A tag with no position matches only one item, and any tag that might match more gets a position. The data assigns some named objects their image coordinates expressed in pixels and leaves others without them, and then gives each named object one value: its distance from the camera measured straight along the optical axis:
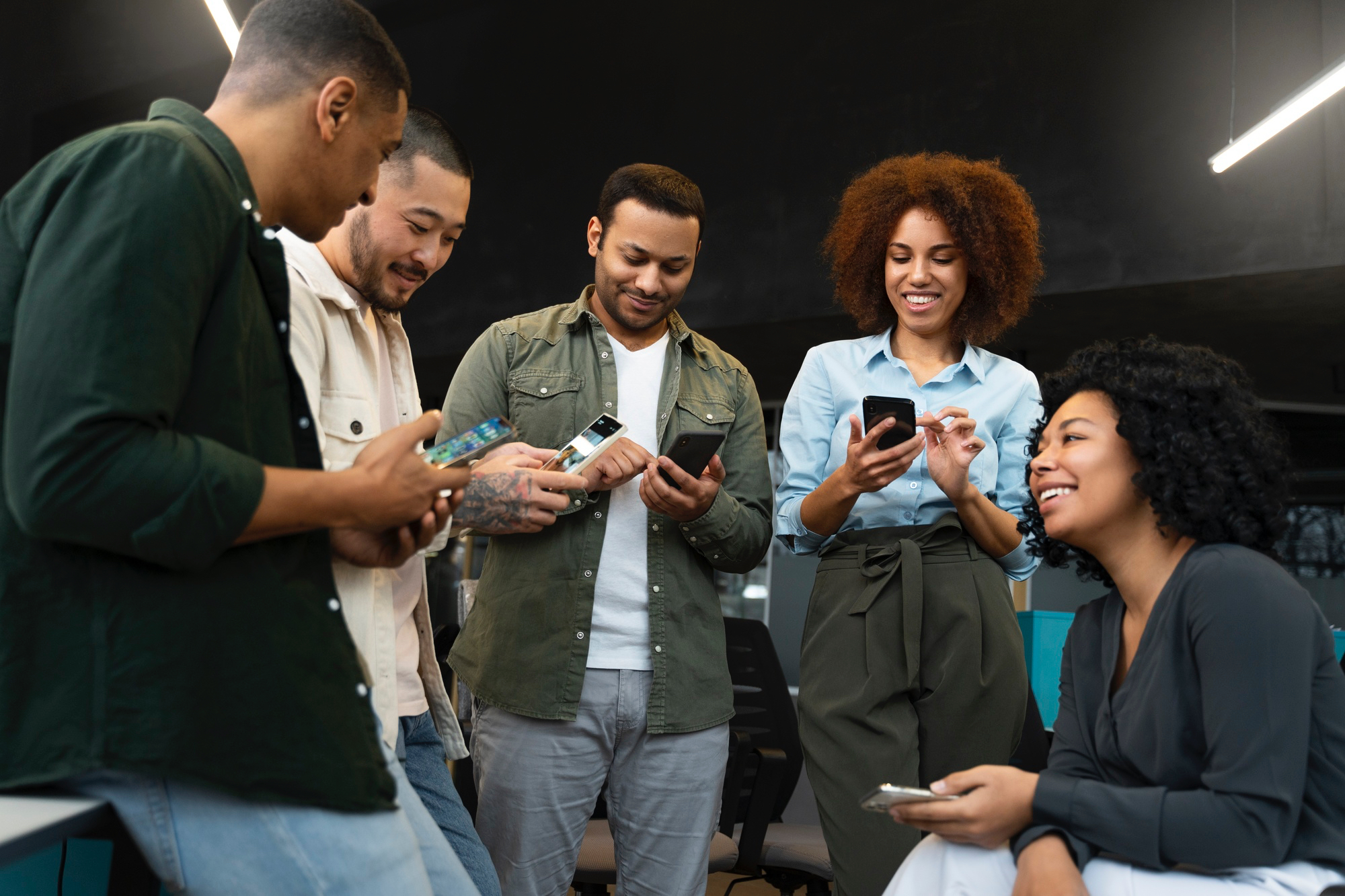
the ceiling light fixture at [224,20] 4.04
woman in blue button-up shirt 1.89
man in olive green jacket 2.01
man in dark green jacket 0.89
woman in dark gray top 1.30
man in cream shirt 1.46
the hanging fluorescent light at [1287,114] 3.86
